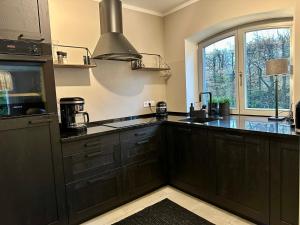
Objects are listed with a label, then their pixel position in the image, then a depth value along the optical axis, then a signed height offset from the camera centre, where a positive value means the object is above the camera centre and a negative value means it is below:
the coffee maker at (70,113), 2.28 -0.15
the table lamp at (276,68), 2.27 +0.22
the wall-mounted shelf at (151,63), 3.13 +0.48
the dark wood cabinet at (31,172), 1.74 -0.61
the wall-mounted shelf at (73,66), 2.39 +0.37
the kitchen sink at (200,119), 2.87 -0.36
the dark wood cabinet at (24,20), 1.69 +0.66
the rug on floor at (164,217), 2.17 -1.27
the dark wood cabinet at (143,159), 2.53 -0.79
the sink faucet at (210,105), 3.12 -0.20
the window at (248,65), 2.63 +0.36
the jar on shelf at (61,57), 2.39 +0.46
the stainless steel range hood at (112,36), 2.42 +0.70
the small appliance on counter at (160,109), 3.26 -0.23
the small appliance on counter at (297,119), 1.77 -0.25
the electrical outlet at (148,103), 3.42 -0.13
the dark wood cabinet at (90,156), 2.09 -0.60
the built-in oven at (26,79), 1.74 +0.18
